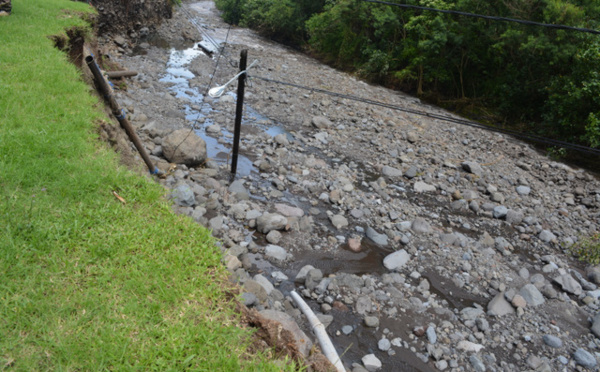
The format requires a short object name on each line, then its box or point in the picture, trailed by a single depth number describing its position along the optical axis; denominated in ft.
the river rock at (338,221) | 24.09
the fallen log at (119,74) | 31.98
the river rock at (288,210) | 24.25
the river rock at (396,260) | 20.88
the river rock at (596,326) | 18.09
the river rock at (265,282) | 16.87
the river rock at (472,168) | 33.99
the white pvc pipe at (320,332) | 12.37
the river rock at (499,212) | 28.19
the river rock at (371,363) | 14.69
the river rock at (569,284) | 21.06
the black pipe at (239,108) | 22.98
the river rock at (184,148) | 26.40
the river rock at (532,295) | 19.42
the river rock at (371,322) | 16.60
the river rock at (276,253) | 20.04
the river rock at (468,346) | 16.07
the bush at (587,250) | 24.66
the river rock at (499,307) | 18.44
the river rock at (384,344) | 15.67
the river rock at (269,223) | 21.75
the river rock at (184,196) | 20.88
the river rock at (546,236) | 26.02
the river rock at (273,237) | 21.10
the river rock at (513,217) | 27.84
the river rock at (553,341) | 17.01
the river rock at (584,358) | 16.17
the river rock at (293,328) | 10.71
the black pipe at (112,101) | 17.32
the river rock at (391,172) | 32.40
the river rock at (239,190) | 25.20
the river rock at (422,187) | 30.58
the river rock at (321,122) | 40.55
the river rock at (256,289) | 14.73
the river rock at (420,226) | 24.48
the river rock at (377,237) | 23.06
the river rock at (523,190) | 31.77
